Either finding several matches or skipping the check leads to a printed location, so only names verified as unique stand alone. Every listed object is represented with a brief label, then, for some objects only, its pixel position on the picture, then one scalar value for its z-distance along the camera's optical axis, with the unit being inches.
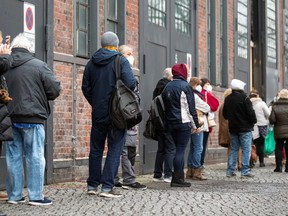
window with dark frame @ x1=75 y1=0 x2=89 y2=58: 517.7
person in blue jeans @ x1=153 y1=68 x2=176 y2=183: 506.0
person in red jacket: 600.9
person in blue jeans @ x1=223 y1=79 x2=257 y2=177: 580.4
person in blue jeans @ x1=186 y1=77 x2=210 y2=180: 554.9
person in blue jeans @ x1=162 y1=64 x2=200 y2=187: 477.4
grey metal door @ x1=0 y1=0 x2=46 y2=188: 428.5
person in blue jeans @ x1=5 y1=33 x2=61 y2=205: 355.9
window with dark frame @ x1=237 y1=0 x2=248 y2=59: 911.0
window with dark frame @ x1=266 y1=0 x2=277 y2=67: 1047.0
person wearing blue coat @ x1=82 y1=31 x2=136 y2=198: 394.3
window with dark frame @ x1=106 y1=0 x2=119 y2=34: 563.4
